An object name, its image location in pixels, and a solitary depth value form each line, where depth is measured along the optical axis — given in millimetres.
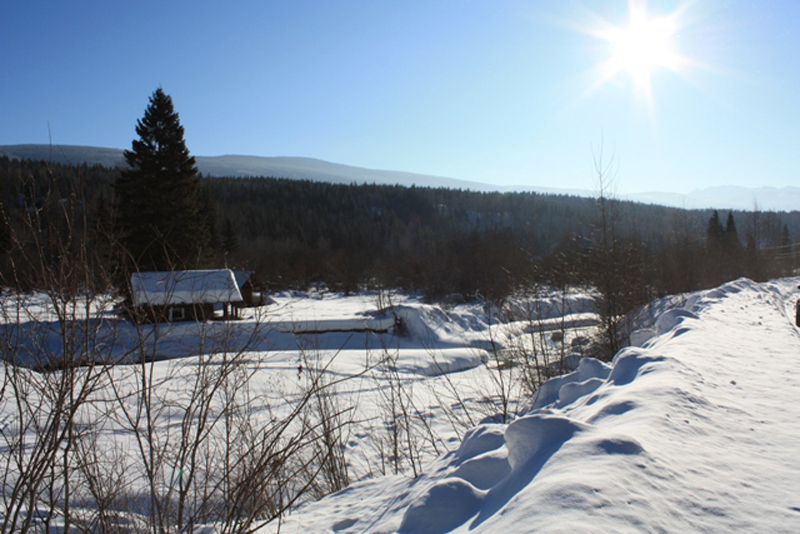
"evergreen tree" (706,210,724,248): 49959
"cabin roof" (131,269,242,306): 23681
